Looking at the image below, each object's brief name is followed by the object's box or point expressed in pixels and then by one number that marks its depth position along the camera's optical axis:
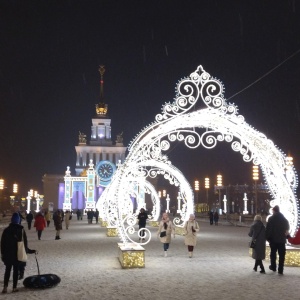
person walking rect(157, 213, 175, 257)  14.56
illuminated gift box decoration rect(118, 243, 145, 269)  11.90
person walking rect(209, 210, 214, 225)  36.91
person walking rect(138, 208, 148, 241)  19.42
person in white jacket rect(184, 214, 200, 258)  14.30
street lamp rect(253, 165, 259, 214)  35.92
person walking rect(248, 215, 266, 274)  11.21
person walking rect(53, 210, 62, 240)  21.46
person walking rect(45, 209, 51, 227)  30.18
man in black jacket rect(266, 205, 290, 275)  11.36
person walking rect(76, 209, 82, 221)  47.66
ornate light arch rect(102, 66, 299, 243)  13.76
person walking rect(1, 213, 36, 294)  8.70
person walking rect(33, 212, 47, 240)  21.30
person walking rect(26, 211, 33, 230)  29.25
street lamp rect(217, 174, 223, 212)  49.54
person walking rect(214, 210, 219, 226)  36.53
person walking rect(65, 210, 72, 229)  29.89
